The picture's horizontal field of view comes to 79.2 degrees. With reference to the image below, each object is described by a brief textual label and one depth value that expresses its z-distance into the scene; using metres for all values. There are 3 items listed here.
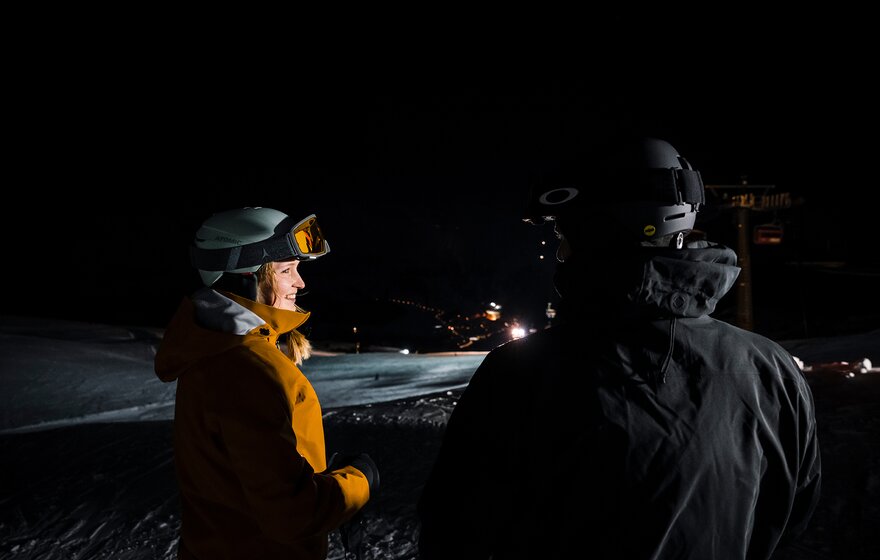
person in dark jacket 1.41
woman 1.71
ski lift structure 19.84
